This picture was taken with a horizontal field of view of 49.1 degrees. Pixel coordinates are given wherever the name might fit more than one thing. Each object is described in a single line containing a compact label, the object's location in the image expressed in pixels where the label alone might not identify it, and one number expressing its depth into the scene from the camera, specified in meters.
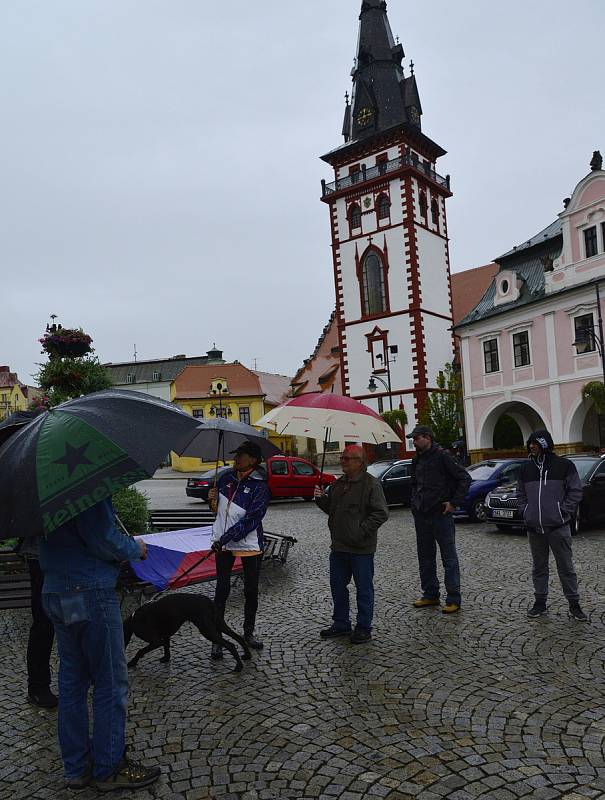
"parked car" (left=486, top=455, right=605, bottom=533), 12.44
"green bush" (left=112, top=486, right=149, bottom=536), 10.34
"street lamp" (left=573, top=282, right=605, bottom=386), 25.88
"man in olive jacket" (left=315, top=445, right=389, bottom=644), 5.91
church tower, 40.25
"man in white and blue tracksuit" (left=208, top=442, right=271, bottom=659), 5.75
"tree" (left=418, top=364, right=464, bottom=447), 35.62
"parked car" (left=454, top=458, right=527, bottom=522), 14.72
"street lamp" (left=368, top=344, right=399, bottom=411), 31.68
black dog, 5.10
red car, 22.53
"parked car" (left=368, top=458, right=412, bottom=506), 18.69
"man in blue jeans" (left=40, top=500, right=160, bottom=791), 3.37
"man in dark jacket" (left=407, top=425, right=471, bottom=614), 6.68
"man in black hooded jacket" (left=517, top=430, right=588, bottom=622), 6.34
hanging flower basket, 9.53
